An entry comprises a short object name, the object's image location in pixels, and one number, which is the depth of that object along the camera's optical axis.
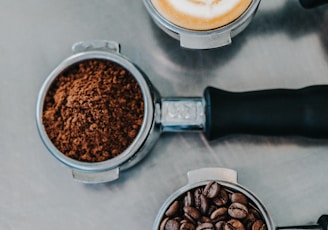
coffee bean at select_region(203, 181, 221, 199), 0.40
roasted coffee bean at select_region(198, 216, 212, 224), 0.40
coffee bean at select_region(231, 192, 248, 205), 0.40
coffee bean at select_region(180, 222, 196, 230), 0.39
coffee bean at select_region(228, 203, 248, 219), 0.39
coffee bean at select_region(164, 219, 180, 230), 0.39
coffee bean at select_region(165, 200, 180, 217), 0.40
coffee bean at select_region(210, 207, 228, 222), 0.40
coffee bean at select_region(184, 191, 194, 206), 0.40
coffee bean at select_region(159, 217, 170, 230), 0.40
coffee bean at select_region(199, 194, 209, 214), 0.40
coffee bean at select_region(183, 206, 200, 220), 0.40
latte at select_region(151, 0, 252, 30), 0.41
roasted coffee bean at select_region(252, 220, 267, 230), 0.39
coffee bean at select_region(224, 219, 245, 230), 0.39
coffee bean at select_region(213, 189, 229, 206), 0.40
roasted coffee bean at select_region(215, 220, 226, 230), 0.39
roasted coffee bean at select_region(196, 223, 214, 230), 0.39
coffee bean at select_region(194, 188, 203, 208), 0.41
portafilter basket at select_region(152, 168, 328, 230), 0.40
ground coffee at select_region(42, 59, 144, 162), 0.41
